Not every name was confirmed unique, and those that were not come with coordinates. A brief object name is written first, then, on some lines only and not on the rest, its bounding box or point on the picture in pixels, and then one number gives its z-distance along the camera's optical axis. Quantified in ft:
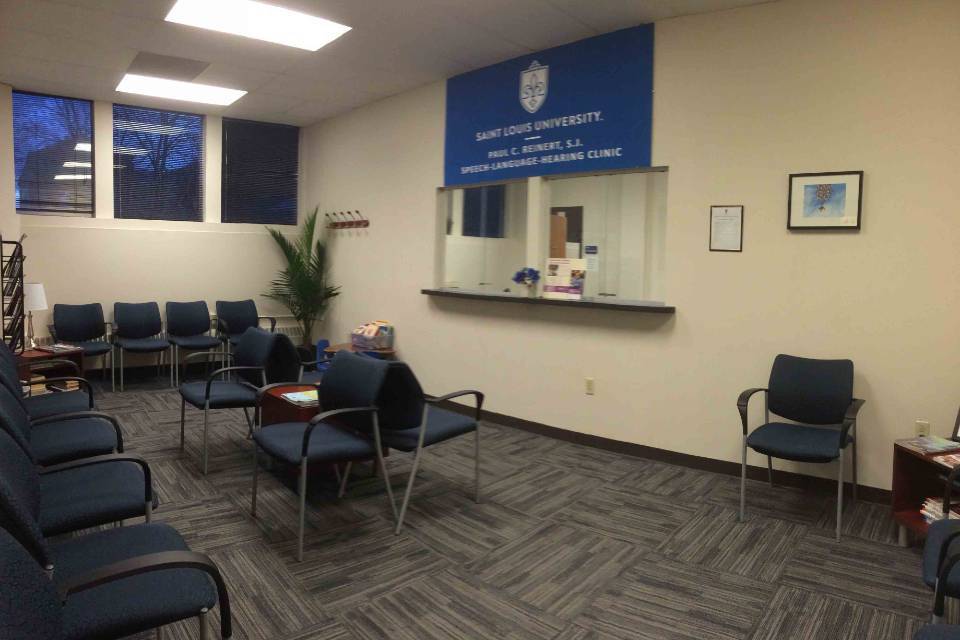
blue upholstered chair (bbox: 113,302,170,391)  20.79
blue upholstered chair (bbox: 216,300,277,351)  22.63
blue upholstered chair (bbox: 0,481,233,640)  4.14
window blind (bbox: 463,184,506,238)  20.56
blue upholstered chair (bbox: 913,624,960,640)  5.31
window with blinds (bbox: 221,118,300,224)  24.38
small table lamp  18.07
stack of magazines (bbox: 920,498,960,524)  9.53
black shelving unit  17.87
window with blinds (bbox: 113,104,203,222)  22.33
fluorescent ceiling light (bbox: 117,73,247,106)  19.26
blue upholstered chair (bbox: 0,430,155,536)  6.36
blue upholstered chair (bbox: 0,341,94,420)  10.24
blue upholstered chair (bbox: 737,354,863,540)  10.40
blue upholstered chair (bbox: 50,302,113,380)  20.42
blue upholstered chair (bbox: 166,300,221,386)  21.36
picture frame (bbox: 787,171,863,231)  11.57
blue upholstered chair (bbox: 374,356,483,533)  10.52
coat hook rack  22.43
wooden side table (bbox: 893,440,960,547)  10.07
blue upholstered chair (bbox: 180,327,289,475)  13.12
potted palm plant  23.97
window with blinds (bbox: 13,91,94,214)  20.70
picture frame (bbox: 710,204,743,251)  12.88
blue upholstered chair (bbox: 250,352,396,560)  9.53
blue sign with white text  14.16
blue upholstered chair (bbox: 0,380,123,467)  8.16
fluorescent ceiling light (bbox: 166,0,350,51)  13.51
